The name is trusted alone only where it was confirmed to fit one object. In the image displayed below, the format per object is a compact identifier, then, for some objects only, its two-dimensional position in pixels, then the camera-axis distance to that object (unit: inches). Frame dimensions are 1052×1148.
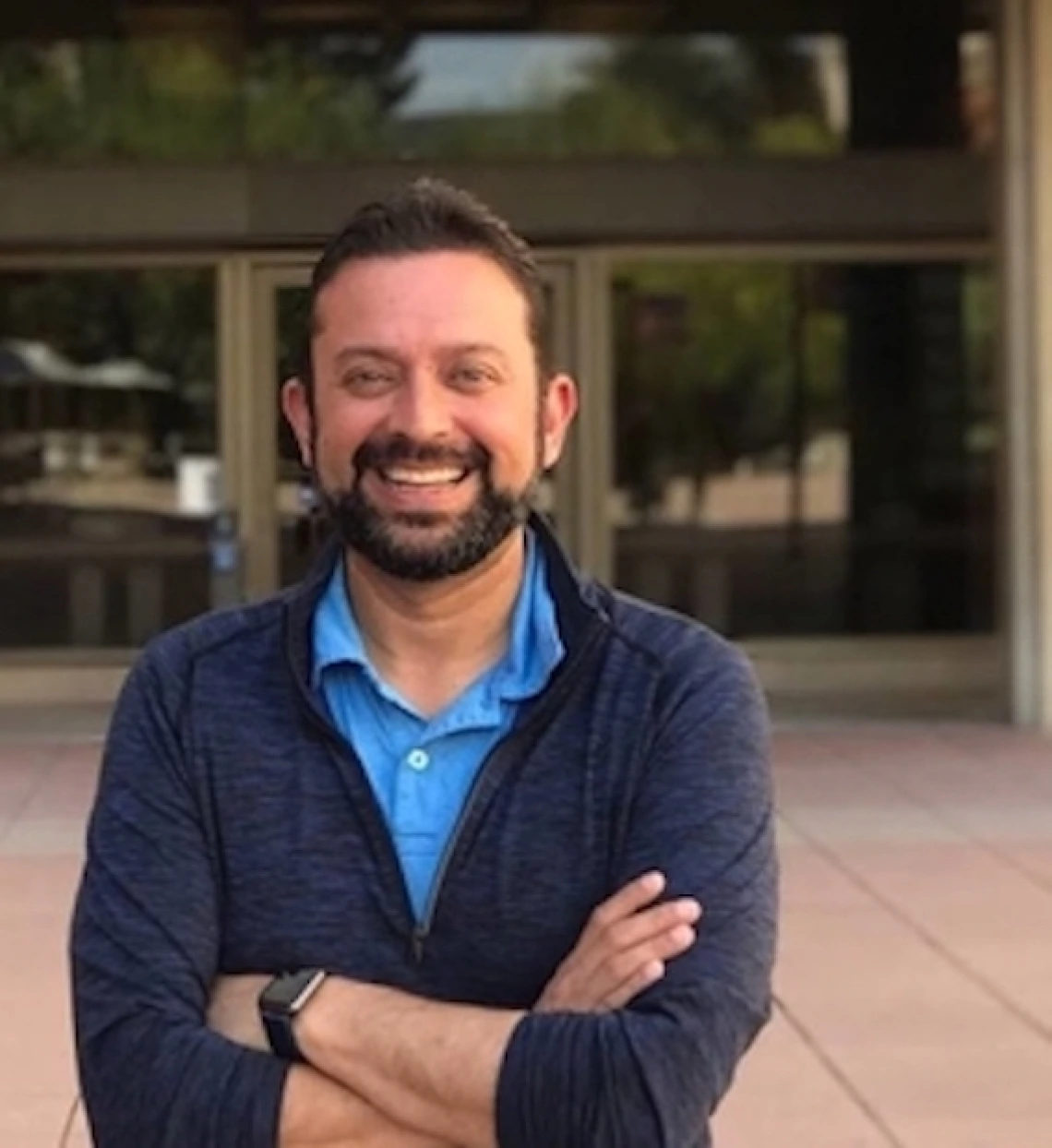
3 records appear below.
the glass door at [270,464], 630.5
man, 88.1
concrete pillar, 559.8
